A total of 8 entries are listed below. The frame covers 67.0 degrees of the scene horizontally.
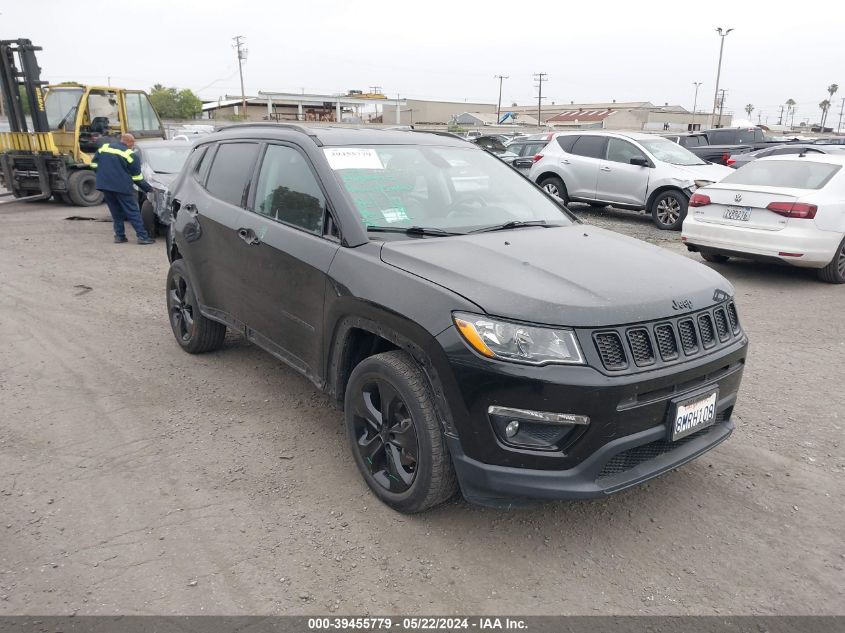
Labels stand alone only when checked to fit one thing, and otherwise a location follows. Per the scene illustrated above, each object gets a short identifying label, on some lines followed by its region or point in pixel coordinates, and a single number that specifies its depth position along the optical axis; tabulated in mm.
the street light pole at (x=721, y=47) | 56531
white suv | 11344
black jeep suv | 2564
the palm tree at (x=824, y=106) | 109738
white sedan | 7180
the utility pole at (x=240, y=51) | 84281
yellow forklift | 13195
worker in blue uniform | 9734
